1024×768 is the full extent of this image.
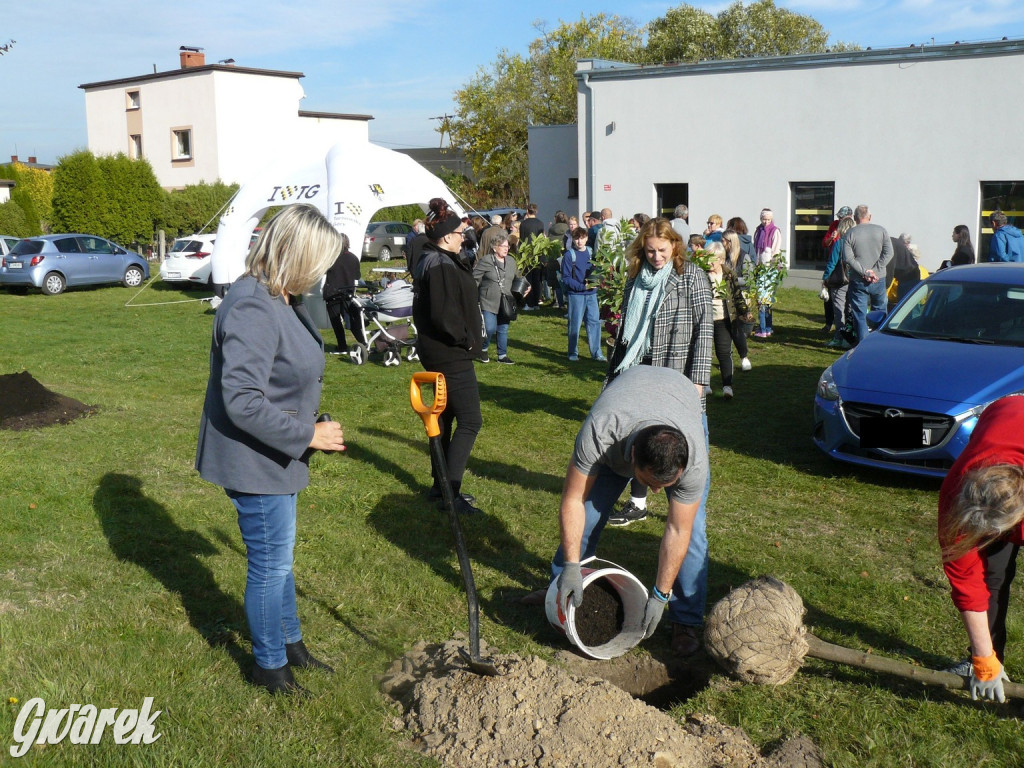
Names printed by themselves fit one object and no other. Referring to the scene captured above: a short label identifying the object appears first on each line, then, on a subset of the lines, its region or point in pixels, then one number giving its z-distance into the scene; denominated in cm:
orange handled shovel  398
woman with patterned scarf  581
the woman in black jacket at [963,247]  1411
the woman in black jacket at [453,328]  632
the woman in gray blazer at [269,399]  345
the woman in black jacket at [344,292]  1364
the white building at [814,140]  1988
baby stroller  1343
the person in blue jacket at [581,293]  1305
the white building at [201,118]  4488
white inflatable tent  1669
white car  2416
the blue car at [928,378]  709
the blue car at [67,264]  2412
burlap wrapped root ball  421
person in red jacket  338
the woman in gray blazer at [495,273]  1226
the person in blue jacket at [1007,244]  1294
